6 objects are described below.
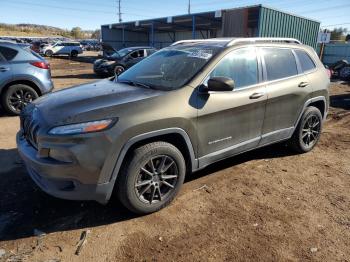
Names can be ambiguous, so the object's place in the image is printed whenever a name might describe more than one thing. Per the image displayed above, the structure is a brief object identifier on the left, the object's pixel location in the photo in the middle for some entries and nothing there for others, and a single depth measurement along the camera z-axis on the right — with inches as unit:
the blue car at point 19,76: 291.6
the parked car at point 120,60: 649.0
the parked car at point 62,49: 1385.3
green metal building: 807.7
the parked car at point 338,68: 761.0
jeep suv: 120.9
